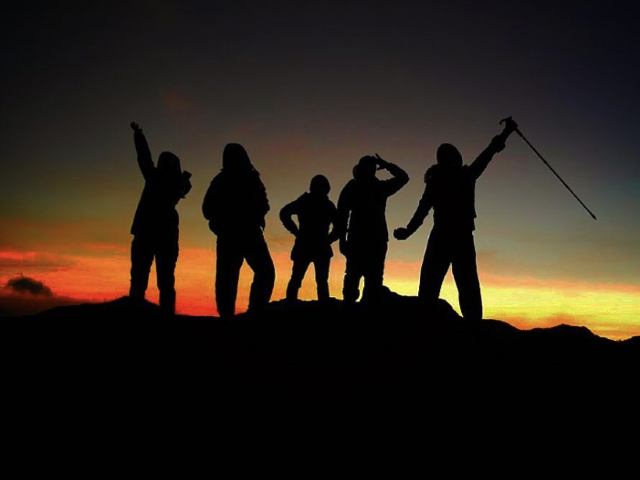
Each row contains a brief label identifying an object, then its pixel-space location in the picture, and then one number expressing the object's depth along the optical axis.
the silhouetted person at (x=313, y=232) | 8.93
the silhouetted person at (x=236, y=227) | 6.99
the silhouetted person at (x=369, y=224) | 8.23
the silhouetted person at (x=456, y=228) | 6.88
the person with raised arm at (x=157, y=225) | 7.35
